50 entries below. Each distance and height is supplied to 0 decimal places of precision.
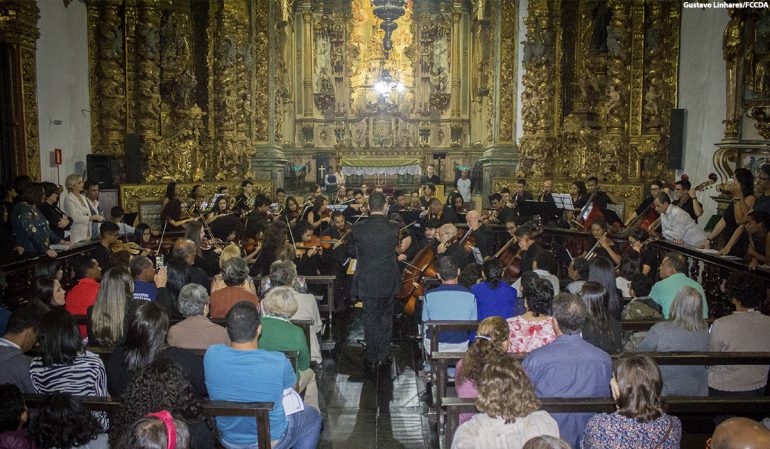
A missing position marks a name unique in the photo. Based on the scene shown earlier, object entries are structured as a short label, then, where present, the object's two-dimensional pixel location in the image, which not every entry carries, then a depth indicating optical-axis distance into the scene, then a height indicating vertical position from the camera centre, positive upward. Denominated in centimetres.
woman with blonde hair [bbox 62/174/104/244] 976 -67
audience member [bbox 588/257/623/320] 584 -97
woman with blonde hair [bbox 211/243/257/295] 656 -114
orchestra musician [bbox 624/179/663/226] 1073 -69
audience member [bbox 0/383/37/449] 322 -123
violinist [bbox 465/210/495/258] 966 -106
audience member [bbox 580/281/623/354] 489 -117
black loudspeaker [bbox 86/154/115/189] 1432 -9
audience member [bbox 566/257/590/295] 641 -100
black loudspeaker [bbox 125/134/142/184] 1526 +12
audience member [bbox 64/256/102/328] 623 -120
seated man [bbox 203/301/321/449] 399 -125
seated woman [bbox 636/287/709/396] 475 -126
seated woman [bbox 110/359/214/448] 336 -116
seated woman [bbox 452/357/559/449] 332 -125
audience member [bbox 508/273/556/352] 492 -118
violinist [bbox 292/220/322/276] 918 -124
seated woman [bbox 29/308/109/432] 405 -121
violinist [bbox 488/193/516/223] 1290 -92
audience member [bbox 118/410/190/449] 269 -109
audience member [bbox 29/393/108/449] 329 -127
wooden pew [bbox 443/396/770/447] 381 -140
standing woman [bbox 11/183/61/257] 818 -71
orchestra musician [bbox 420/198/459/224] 1168 -86
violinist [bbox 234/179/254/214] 1396 -73
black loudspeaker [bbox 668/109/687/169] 1444 +50
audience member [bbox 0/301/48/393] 411 -115
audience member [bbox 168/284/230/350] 491 -119
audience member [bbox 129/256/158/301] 606 -102
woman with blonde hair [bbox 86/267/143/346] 505 -110
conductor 720 -113
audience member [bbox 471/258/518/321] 635 -124
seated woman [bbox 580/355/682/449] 323 -123
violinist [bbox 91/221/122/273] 811 -94
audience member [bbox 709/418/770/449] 262 -107
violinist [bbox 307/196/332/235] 1194 -93
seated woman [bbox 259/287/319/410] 500 -126
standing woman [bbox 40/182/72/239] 916 -62
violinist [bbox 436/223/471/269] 837 -106
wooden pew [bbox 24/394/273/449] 370 -135
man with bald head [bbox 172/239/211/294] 682 -94
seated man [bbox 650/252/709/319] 605 -108
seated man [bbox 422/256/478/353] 618 -131
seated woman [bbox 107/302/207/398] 425 -118
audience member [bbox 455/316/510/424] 405 -114
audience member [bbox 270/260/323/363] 628 -132
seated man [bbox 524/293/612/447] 407 -125
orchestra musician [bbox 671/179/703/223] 1016 -58
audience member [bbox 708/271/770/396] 494 -128
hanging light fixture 1600 +365
